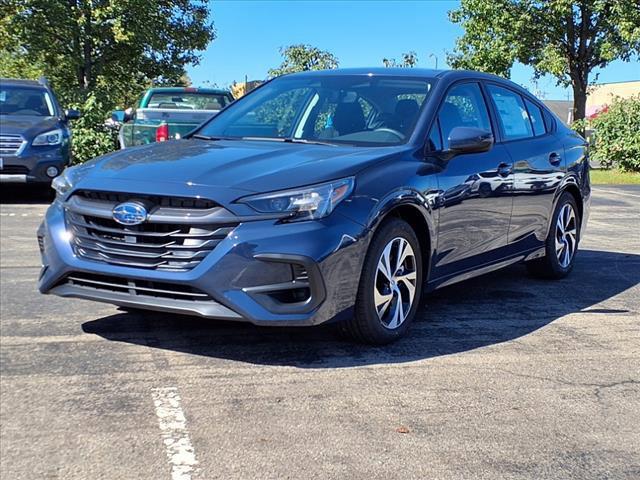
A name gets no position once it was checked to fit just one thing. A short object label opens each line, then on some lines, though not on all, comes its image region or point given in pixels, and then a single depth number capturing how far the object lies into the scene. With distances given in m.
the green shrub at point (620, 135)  21.25
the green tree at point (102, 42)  24.97
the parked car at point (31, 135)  11.14
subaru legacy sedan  4.03
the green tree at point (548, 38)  25.73
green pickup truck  11.54
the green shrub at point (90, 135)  14.98
